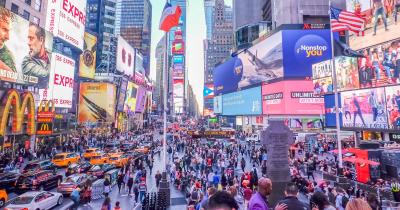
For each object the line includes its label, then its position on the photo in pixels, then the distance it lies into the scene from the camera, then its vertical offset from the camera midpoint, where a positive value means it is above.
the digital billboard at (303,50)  59.38 +17.25
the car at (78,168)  21.97 -3.89
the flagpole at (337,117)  16.89 +0.51
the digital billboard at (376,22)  27.03 +11.33
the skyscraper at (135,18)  179.15 +75.82
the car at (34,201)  12.70 -4.00
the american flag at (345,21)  18.80 +7.53
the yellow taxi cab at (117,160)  26.05 -3.73
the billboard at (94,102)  61.39 +5.30
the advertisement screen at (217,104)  111.81 +8.84
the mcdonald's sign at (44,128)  36.75 -0.61
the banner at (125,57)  73.56 +20.50
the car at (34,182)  17.33 -3.96
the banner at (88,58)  60.98 +16.03
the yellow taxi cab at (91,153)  30.41 -3.40
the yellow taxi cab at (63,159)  26.54 -3.72
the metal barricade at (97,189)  16.69 -4.31
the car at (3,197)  14.62 -4.22
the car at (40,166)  21.40 -3.63
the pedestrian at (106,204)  11.65 -3.65
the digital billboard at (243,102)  74.06 +7.22
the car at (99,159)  26.91 -3.69
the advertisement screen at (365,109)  28.84 +1.90
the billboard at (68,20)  45.84 +19.69
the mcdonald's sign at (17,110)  29.20 +1.70
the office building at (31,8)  37.83 +18.36
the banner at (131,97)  76.84 +8.20
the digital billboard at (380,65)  26.84 +6.58
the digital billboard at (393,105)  26.86 +2.01
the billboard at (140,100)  87.95 +8.73
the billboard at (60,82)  44.69 +7.63
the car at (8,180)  17.14 -3.82
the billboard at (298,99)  58.41 +5.74
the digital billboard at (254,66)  62.81 +17.29
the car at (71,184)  17.28 -4.06
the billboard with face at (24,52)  29.55 +9.27
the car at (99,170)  21.52 -4.01
